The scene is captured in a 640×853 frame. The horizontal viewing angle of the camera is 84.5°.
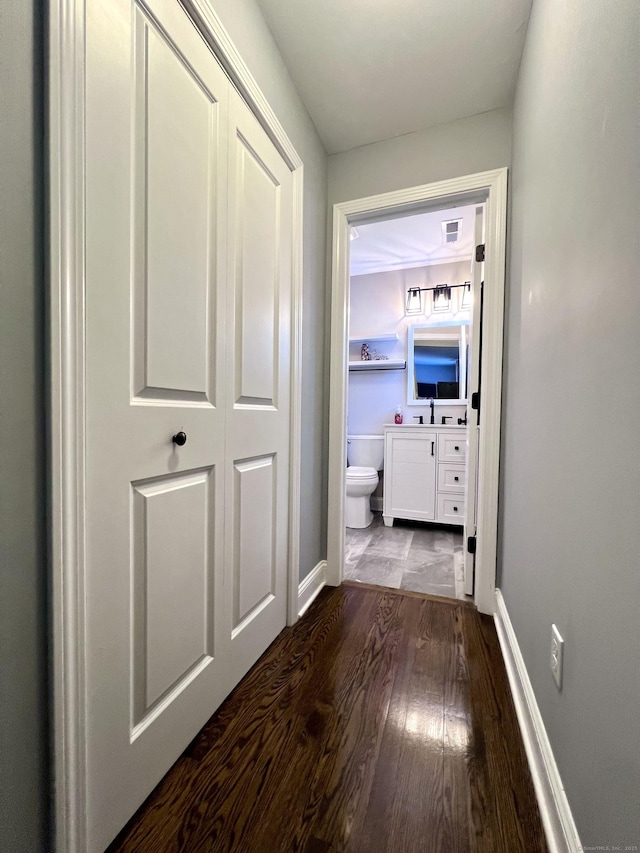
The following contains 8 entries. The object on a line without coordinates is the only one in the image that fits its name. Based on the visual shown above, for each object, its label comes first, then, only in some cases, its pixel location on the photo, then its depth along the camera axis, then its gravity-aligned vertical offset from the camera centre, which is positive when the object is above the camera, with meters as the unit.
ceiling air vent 2.65 +1.47
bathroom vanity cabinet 2.91 -0.47
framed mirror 3.37 +0.54
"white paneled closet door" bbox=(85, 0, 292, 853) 0.71 +0.06
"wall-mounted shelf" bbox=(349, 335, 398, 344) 3.63 +0.82
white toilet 3.02 -0.65
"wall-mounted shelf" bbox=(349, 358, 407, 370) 3.56 +0.54
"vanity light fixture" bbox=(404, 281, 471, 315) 3.33 +1.17
